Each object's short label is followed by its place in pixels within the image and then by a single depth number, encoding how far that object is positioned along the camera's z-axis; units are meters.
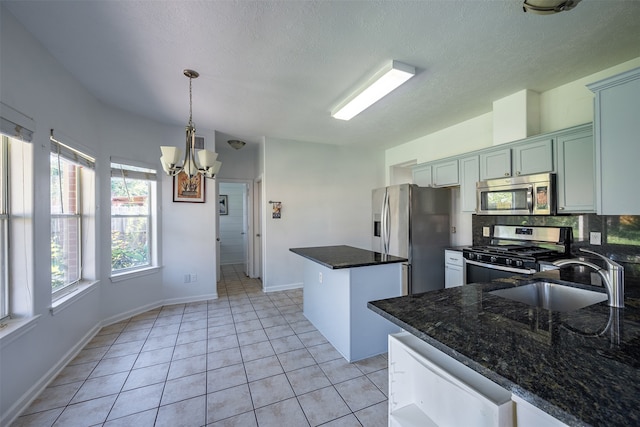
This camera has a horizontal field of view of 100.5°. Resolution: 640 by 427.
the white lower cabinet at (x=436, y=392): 0.79
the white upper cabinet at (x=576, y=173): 2.39
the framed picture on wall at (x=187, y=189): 3.91
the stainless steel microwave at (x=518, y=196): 2.66
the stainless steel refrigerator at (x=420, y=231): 3.82
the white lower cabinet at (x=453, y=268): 3.36
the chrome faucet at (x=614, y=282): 1.22
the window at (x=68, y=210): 2.43
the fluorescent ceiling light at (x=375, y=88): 2.35
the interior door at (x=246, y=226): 5.55
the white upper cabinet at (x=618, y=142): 1.87
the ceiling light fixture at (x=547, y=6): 1.44
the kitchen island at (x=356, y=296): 2.43
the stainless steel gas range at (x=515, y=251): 2.62
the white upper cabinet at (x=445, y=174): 3.64
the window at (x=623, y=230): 2.27
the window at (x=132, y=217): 3.41
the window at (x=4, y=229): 1.85
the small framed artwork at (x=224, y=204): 7.14
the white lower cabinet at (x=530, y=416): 0.68
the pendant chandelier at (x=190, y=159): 2.32
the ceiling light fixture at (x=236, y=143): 4.66
